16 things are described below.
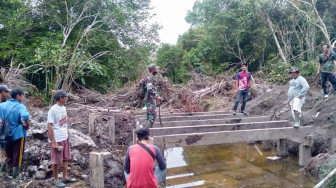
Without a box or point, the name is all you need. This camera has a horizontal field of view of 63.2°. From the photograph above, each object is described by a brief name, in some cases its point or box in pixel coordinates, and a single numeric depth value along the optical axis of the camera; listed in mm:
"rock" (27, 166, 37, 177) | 4511
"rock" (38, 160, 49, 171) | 4581
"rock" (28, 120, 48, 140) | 5281
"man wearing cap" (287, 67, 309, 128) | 5980
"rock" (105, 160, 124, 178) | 4633
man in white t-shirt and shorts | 4023
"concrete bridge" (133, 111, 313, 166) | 5145
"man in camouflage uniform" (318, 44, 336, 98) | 7344
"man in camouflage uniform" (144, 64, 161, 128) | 5587
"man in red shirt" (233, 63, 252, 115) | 7449
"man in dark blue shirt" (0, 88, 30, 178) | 4215
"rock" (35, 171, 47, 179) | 4422
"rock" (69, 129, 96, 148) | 5656
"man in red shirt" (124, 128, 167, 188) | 2885
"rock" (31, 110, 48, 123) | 7559
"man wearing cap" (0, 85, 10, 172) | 4445
